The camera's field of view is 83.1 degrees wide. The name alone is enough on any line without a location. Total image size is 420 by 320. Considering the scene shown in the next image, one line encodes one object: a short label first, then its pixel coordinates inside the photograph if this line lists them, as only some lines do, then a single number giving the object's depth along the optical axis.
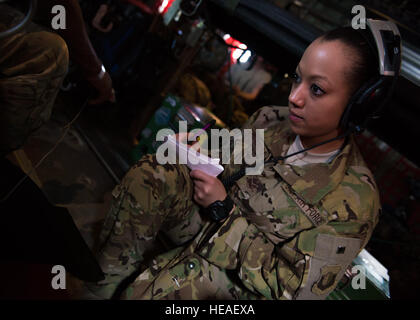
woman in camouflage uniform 0.97
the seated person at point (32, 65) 0.77
